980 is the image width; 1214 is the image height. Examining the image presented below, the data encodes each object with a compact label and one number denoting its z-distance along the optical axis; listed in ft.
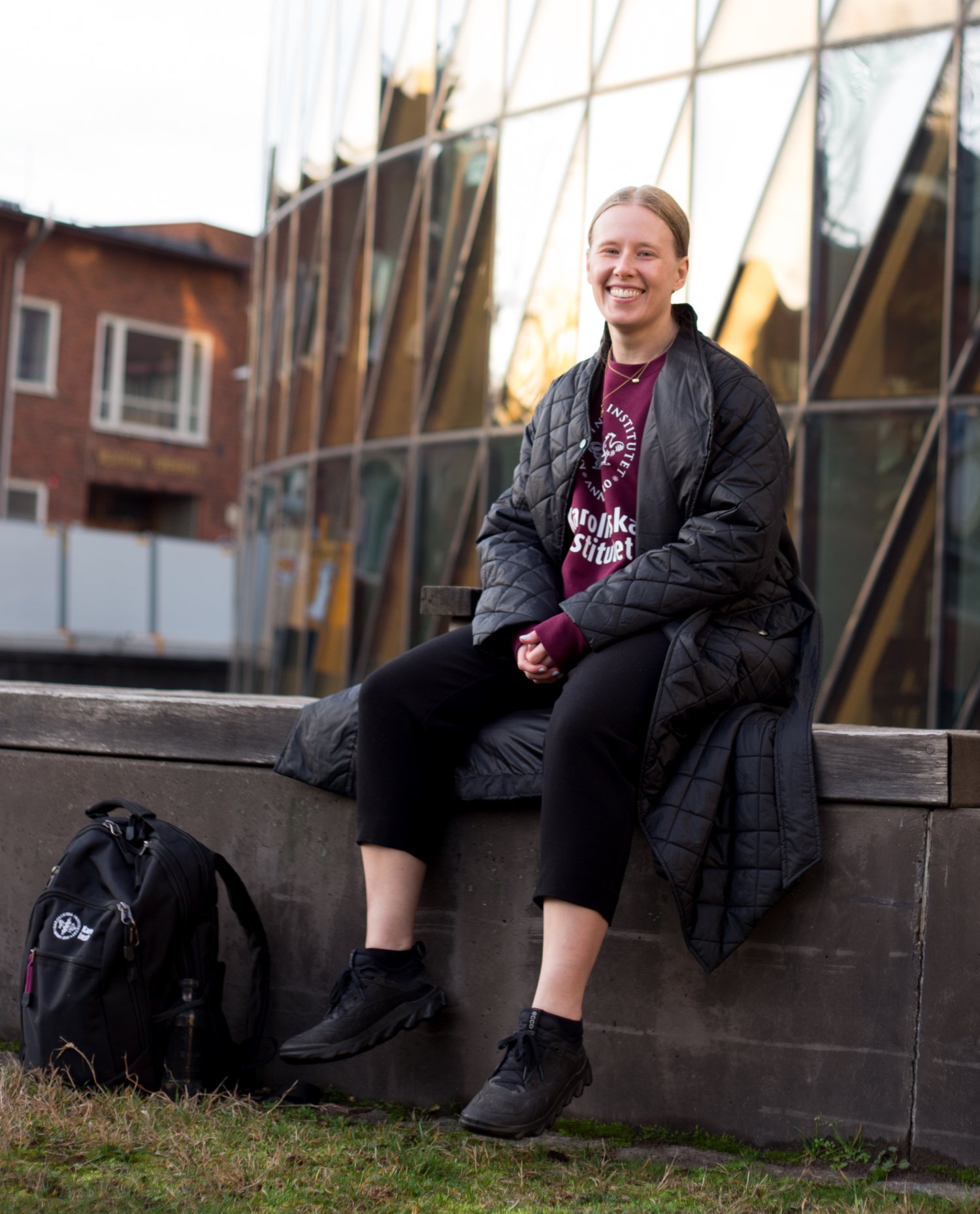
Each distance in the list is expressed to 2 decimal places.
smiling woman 9.69
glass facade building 30.37
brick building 98.53
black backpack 10.75
